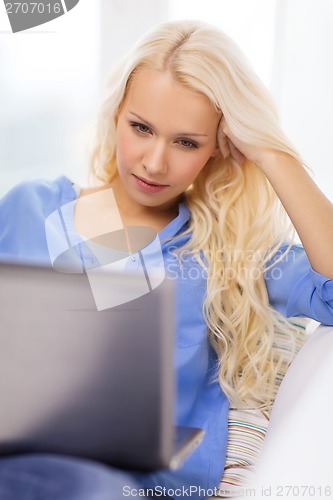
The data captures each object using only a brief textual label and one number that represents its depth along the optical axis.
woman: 1.40
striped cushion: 1.37
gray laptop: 1.00
